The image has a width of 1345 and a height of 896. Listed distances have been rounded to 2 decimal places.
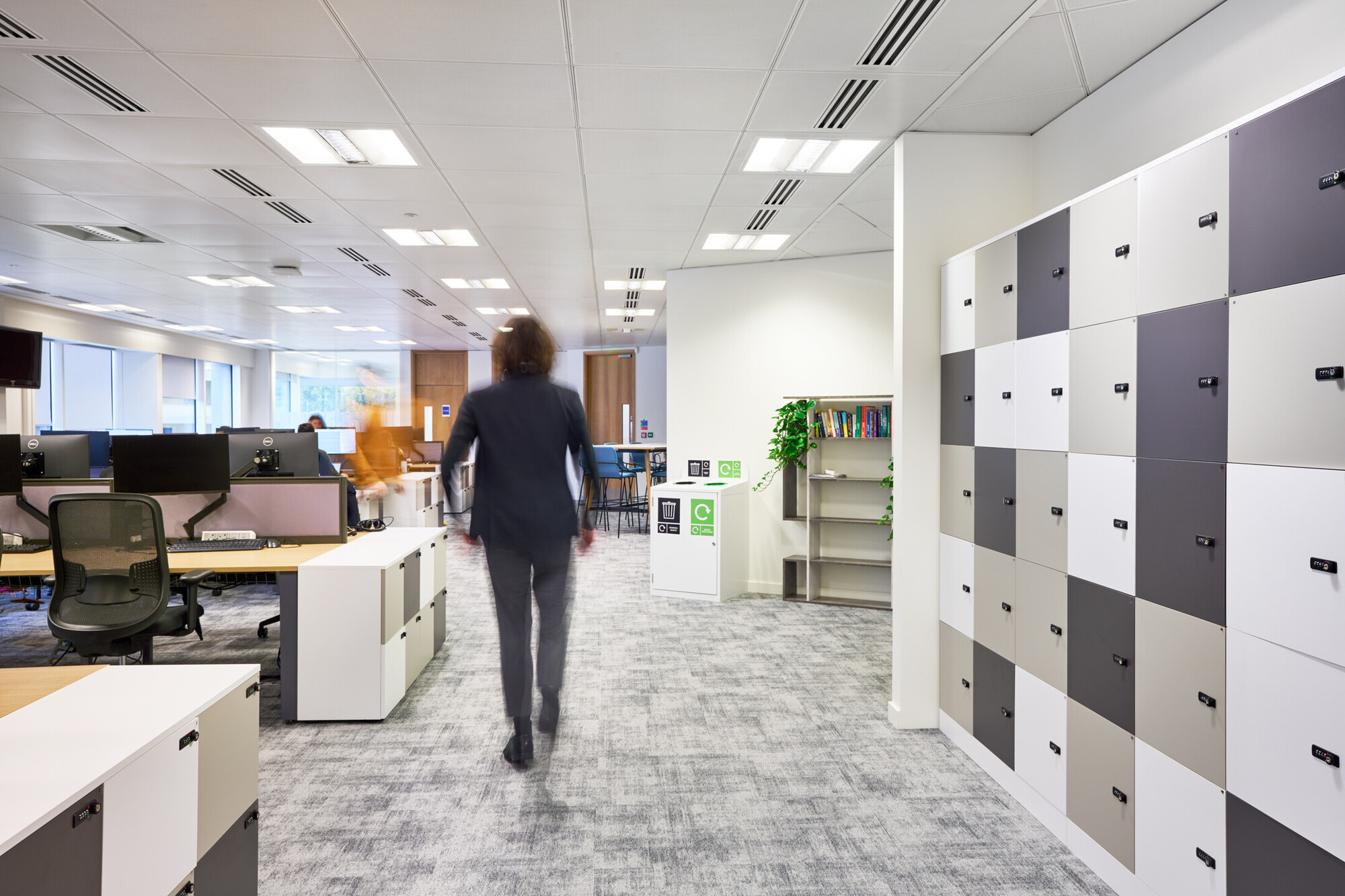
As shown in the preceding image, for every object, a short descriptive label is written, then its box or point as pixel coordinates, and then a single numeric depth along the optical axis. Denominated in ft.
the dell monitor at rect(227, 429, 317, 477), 13.53
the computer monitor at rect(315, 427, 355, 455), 40.65
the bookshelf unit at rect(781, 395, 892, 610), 18.01
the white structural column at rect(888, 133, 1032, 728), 10.50
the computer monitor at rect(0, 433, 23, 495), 11.77
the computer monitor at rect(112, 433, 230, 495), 11.93
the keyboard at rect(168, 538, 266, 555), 11.73
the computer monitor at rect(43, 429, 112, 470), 21.98
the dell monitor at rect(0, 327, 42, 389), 21.70
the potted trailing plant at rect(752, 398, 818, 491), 17.84
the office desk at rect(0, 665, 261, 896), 3.58
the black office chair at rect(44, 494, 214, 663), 9.34
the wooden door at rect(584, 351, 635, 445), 42.91
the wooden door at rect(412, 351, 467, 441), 43.65
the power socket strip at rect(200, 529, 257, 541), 12.35
